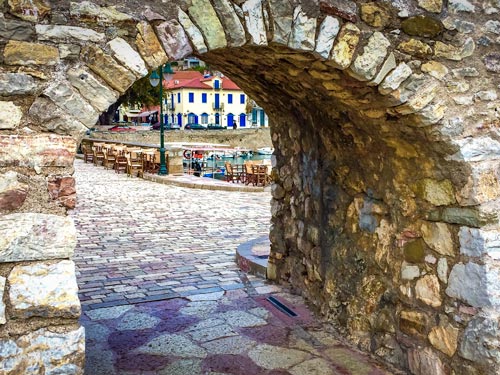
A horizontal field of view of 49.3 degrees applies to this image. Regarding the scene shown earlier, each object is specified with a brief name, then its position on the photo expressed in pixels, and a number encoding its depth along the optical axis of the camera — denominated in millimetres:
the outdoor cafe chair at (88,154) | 24498
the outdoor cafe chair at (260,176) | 18675
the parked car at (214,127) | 53031
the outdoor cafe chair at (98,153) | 22250
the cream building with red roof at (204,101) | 60344
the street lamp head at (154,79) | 15616
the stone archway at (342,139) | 2652
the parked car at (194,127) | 52794
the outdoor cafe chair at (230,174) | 20969
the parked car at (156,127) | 49838
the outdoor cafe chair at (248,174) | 19106
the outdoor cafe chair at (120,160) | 19359
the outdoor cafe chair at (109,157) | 20547
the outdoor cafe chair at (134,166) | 18359
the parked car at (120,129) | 40206
